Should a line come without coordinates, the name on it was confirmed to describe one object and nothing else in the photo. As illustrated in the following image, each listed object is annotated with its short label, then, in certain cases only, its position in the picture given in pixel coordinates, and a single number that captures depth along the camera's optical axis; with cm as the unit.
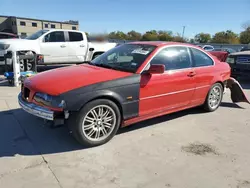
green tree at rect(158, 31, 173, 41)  5329
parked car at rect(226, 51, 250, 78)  898
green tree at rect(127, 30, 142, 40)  5806
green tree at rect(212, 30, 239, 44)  6362
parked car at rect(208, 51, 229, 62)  659
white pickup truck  880
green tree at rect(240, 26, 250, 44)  5679
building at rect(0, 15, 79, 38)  5297
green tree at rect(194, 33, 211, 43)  7960
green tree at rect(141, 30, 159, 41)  5374
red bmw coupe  328
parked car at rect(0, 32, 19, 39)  1397
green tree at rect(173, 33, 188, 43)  5709
